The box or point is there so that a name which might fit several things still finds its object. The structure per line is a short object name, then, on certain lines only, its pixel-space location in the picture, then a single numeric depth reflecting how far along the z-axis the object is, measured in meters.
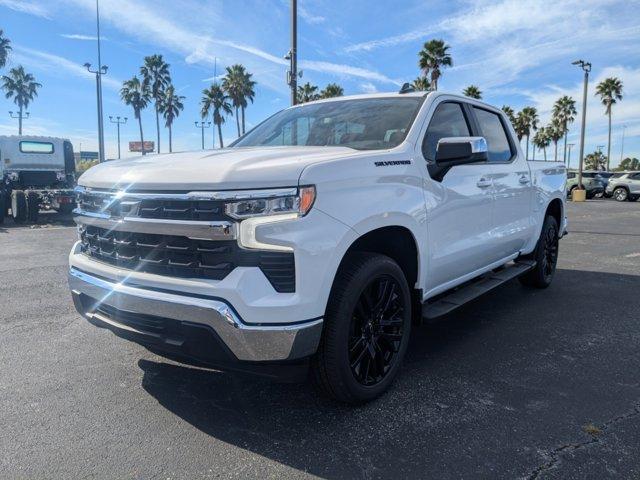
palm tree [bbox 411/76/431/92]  36.11
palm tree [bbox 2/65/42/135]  60.59
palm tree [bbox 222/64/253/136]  44.81
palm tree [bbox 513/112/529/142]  57.41
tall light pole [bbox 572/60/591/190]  24.94
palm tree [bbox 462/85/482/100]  41.76
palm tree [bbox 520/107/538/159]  58.59
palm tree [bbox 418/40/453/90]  34.59
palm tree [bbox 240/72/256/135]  45.03
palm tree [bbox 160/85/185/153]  57.88
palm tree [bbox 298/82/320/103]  42.97
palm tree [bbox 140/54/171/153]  52.09
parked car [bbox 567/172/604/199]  31.16
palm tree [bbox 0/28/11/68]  37.06
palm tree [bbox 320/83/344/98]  39.80
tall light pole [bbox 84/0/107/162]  24.33
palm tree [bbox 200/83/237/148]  50.72
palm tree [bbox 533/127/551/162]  71.72
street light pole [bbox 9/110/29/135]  58.17
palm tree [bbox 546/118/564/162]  60.65
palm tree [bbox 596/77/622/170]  51.88
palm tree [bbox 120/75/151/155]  53.97
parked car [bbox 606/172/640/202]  27.55
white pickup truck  2.42
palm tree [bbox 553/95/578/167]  57.09
